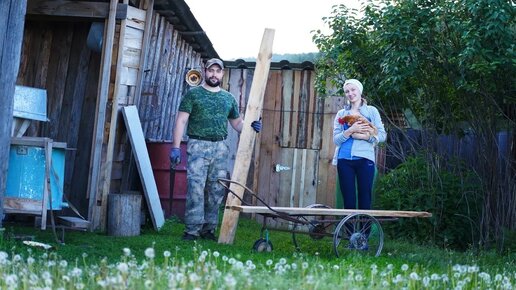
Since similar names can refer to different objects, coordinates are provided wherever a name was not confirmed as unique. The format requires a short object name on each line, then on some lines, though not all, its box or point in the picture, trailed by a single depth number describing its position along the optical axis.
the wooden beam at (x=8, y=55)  9.49
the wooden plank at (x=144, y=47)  13.05
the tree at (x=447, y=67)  11.42
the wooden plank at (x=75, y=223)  11.07
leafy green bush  12.92
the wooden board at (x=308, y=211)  9.69
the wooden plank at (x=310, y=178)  15.68
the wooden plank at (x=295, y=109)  15.87
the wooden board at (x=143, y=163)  12.53
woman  10.90
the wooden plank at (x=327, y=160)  15.54
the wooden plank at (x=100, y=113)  11.93
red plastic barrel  13.38
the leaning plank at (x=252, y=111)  11.06
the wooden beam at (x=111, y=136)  12.20
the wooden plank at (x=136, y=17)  12.66
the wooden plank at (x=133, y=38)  12.67
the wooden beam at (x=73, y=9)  12.04
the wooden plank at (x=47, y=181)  10.04
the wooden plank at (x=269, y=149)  15.90
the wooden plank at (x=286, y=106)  15.90
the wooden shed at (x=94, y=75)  12.07
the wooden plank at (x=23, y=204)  10.16
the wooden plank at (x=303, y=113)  15.80
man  11.20
